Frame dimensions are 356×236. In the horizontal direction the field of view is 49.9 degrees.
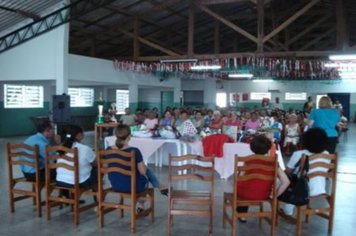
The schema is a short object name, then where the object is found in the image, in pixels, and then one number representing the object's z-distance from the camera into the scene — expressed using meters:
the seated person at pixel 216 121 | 8.01
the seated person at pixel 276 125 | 7.20
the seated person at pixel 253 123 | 8.35
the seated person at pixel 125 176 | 3.71
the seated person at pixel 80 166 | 4.00
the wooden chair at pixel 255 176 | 3.43
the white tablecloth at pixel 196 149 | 5.91
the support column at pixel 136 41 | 11.72
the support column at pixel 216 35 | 13.17
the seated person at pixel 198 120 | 8.36
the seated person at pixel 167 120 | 7.98
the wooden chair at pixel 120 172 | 3.61
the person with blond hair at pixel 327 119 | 6.00
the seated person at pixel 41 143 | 4.27
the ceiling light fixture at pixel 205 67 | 11.78
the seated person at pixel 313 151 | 3.71
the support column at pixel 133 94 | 13.52
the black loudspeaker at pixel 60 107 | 9.35
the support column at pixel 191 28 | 11.42
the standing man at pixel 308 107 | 11.52
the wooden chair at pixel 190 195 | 3.55
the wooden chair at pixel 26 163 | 4.05
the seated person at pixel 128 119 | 9.95
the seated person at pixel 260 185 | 3.53
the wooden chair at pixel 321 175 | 3.61
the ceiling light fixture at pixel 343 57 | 9.96
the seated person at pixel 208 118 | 8.86
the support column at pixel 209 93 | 20.91
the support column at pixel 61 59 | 9.84
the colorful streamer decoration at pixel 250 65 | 11.28
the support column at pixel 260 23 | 10.53
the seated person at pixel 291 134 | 8.70
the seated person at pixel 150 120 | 8.24
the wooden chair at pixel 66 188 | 3.83
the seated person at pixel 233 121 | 8.27
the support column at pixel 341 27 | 10.69
